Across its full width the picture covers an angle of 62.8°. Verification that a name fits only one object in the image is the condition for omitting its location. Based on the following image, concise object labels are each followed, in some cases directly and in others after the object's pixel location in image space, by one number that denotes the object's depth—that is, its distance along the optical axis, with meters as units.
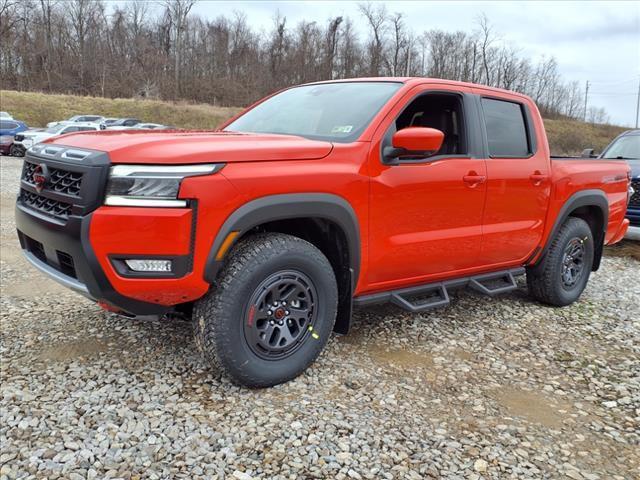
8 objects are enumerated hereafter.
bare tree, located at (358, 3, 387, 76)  68.25
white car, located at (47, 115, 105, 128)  30.59
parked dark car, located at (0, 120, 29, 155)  21.69
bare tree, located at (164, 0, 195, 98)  63.16
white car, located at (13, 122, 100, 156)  20.59
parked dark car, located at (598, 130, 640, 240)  7.73
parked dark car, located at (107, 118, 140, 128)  27.83
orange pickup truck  2.59
